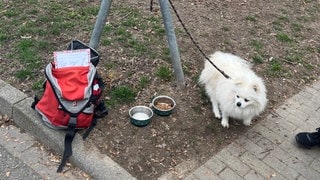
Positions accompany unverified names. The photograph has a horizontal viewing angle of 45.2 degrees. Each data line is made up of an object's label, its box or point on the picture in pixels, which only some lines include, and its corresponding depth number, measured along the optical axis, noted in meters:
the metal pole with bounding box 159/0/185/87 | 3.82
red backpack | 3.31
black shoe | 3.63
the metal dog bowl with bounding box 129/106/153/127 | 3.60
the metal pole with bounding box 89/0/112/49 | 3.87
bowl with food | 3.74
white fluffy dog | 3.57
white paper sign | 3.46
